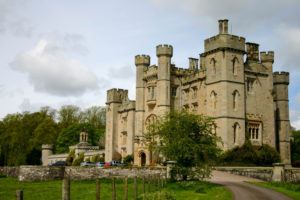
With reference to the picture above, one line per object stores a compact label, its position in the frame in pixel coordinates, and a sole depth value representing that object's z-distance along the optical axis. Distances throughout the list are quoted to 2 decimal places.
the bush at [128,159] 53.71
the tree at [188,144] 28.03
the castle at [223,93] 44.59
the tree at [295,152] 49.41
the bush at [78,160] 60.87
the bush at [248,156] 42.22
